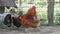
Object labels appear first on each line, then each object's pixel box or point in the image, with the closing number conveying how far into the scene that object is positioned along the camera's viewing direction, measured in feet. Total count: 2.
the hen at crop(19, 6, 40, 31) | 7.26
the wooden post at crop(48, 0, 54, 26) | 8.31
